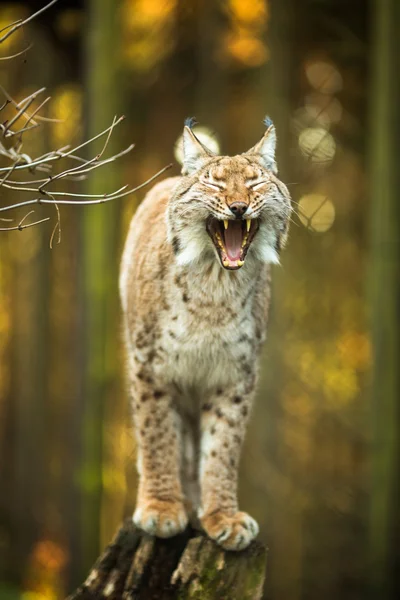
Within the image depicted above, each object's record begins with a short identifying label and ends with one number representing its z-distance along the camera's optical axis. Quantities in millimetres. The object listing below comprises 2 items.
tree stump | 6012
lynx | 5867
